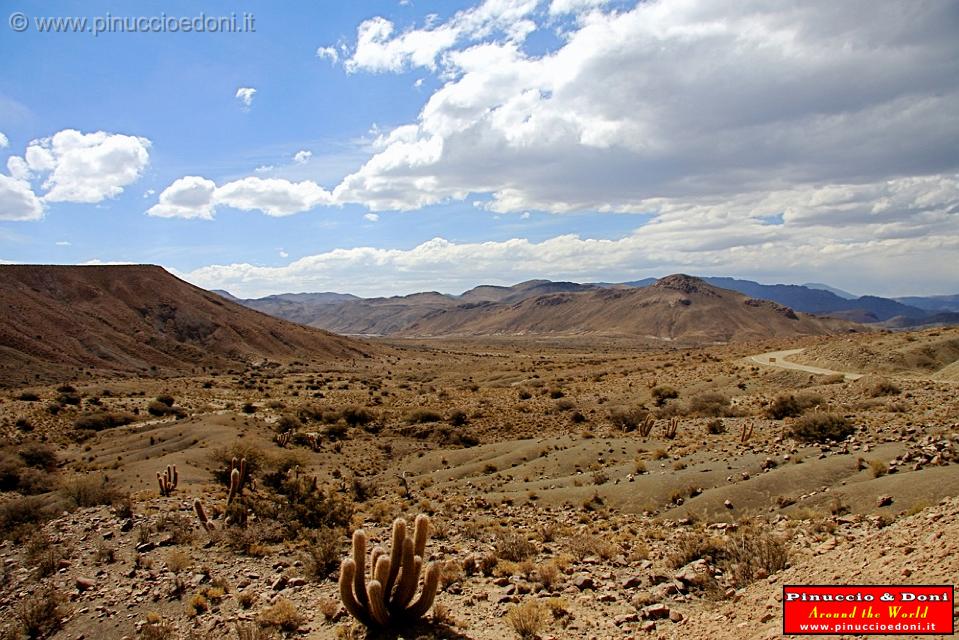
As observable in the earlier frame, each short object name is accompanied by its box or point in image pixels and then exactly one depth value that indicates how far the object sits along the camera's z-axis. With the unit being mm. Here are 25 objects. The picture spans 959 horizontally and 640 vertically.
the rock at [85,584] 10986
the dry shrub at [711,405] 26995
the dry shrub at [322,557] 10992
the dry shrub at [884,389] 24169
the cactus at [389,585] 8406
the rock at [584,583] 9422
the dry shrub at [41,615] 9531
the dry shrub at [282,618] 8953
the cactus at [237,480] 16328
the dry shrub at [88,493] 16156
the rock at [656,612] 8125
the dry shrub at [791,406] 23859
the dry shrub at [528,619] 7914
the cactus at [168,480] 17797
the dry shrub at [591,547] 10802
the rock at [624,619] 8102
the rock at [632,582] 9320
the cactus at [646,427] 24038
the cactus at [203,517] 13984
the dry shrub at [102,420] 29859
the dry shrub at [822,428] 17609
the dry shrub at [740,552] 8602
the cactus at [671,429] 23041
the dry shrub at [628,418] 27344
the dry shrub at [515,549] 11227
